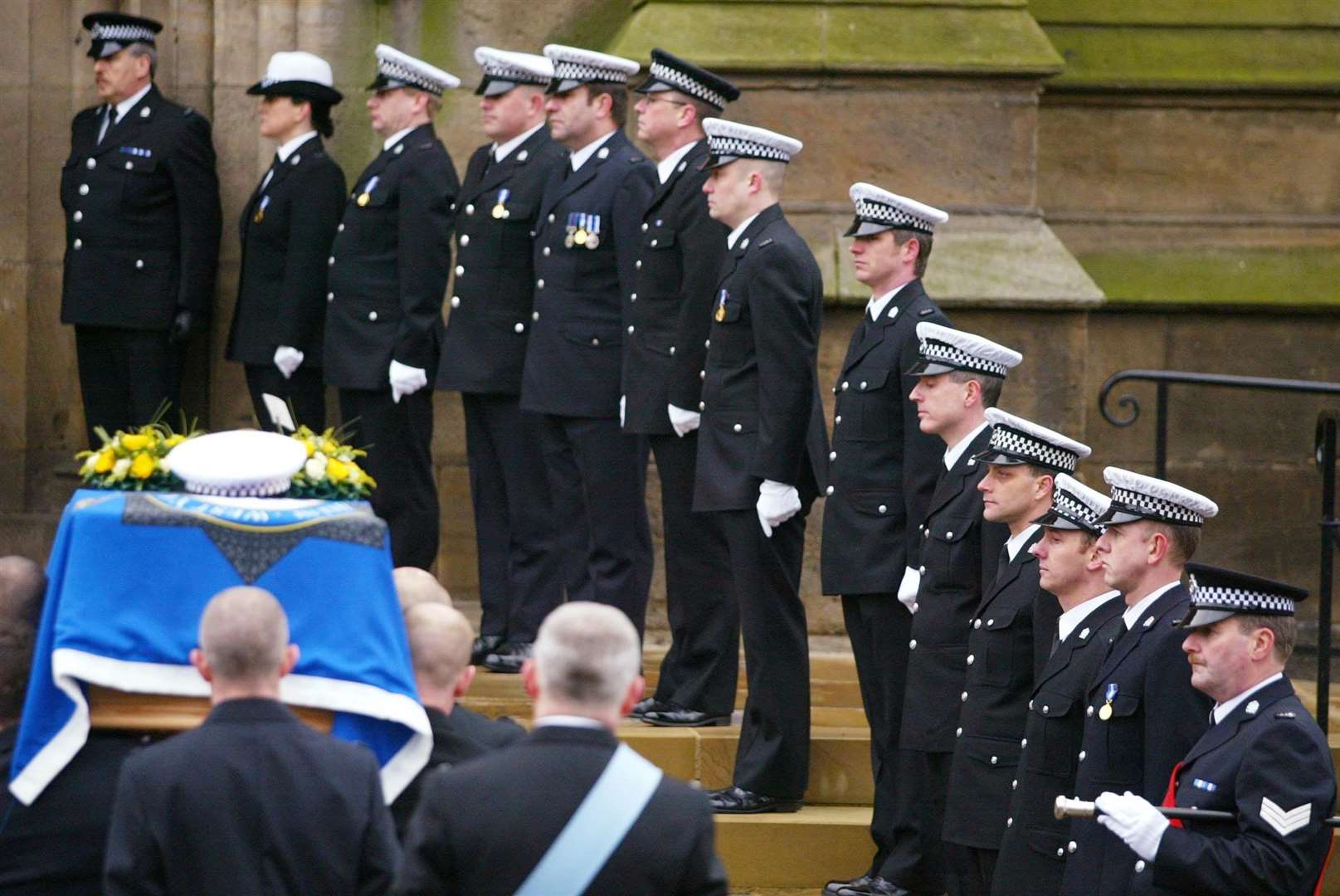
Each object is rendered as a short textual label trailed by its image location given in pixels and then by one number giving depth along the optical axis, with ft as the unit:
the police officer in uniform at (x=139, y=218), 64.64
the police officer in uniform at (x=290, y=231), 62.08
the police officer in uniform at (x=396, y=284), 59.21
